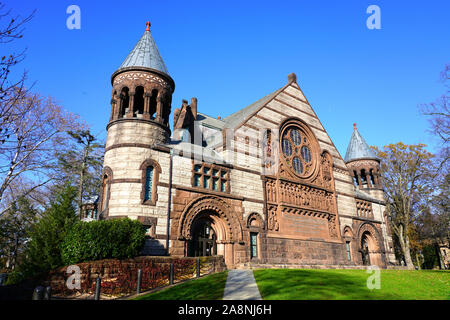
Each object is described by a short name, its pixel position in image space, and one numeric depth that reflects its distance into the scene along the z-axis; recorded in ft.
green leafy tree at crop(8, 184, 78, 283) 54.90
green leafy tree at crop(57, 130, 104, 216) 107.55
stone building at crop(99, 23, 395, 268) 60.03
